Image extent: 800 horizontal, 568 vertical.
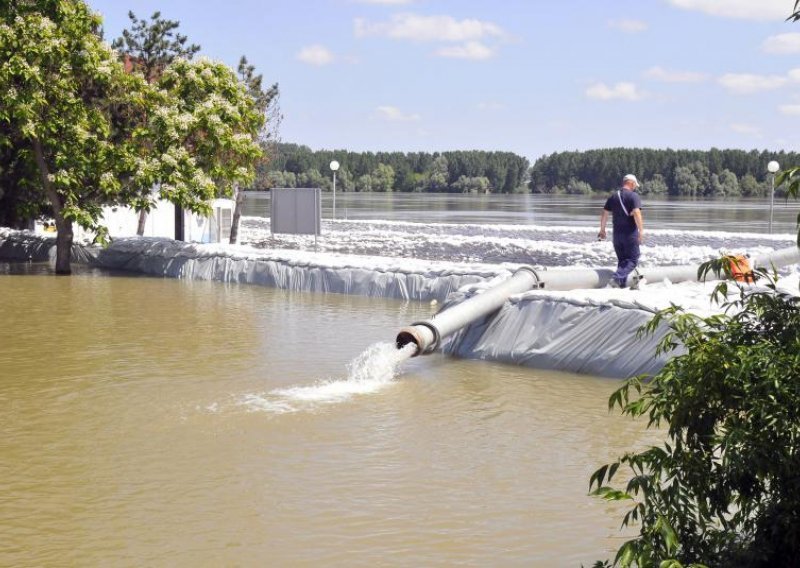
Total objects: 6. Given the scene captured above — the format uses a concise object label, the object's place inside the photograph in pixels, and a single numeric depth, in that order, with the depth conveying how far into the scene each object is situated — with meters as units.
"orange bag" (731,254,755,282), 4.30
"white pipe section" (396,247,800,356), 11.52
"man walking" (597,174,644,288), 13.38
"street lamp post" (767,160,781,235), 27.20
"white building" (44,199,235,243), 32.91
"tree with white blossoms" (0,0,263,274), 21.80
